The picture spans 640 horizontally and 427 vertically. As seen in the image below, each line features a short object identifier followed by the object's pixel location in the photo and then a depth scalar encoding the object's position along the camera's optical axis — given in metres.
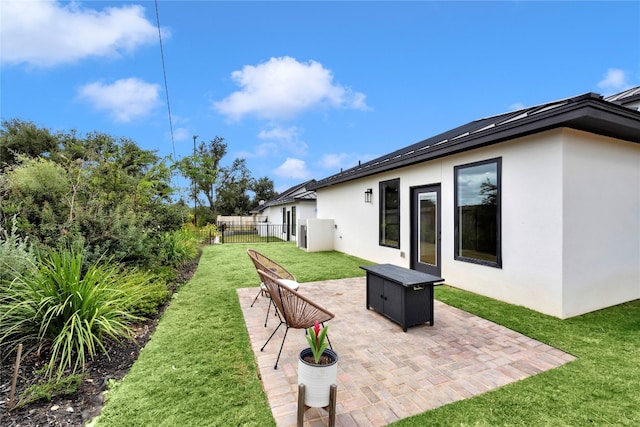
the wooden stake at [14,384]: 2.19
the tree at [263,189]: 36.34
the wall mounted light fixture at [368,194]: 9.08
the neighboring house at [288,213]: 16.27
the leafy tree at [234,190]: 33.09
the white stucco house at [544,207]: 4.12
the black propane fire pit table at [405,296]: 3.69
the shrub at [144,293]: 4.12
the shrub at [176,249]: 7.45
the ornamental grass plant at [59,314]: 2.86
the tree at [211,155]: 28.53
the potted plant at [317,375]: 2.02
